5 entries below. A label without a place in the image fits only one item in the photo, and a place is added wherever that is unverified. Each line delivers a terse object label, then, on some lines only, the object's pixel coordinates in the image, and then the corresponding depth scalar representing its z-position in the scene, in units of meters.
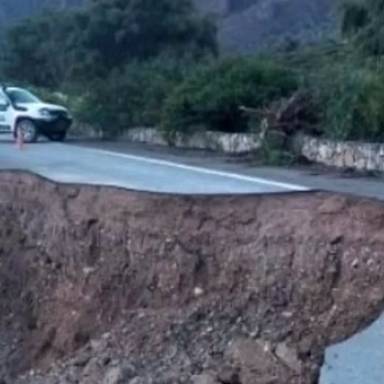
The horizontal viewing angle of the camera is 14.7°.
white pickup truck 43.50
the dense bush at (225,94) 35.47
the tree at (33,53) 65.00
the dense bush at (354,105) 28.56
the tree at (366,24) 37.50
